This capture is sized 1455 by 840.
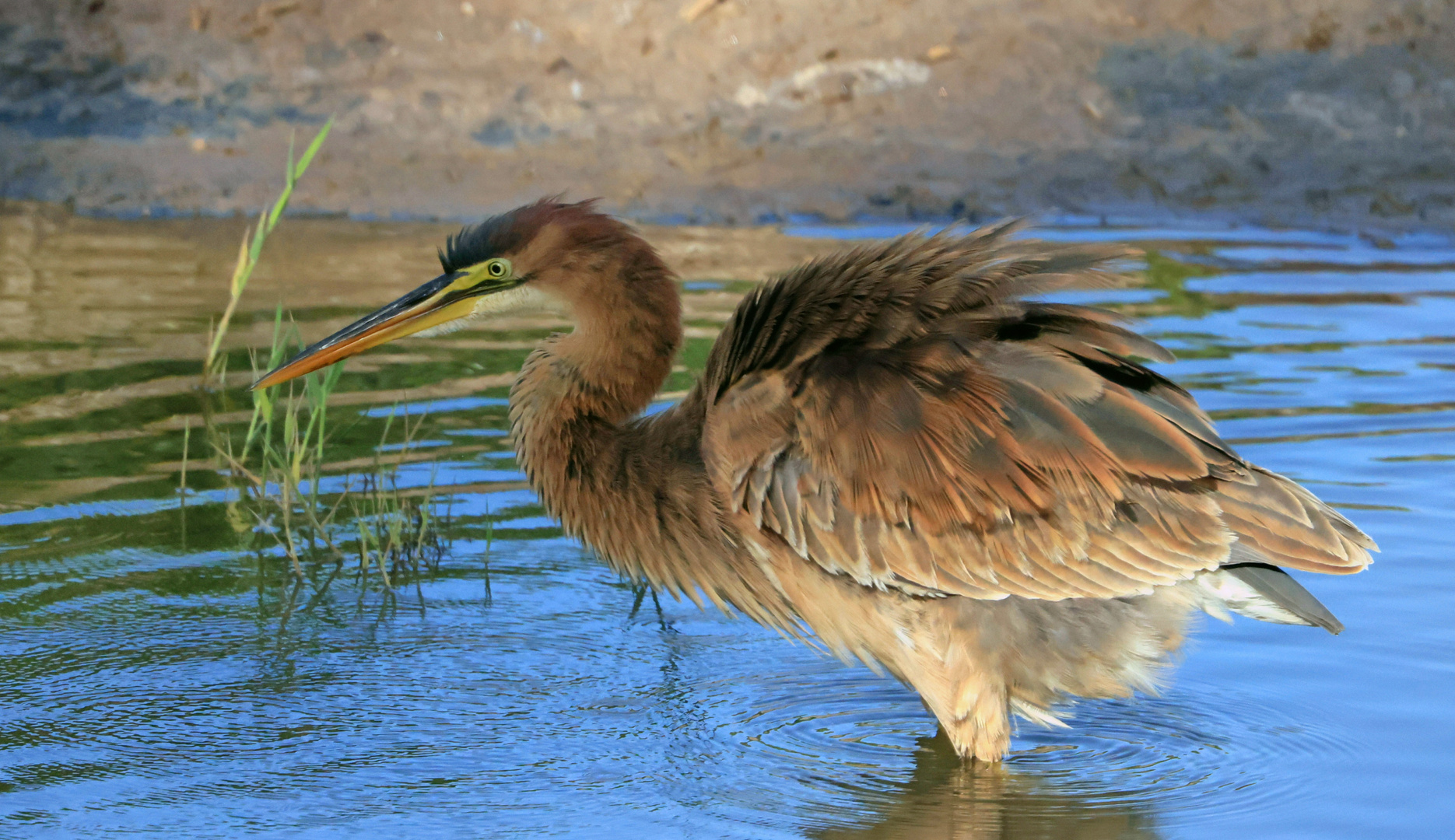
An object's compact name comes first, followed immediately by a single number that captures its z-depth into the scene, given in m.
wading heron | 8.88
